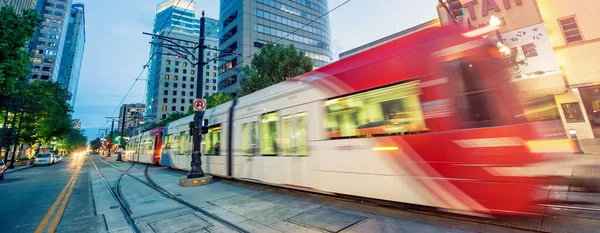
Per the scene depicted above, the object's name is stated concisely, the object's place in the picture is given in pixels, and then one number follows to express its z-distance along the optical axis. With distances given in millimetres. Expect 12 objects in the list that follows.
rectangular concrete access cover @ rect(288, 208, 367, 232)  3889
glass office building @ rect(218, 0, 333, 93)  40594
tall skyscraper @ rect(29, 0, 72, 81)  75062
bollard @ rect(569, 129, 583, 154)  10762
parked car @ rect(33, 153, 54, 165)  25094
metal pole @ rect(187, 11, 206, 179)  9312
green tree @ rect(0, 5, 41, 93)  7523
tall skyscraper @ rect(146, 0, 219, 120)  79938
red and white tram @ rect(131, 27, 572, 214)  3264
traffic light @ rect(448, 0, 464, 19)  7391
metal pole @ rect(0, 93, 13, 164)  19325
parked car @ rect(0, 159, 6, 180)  12625
